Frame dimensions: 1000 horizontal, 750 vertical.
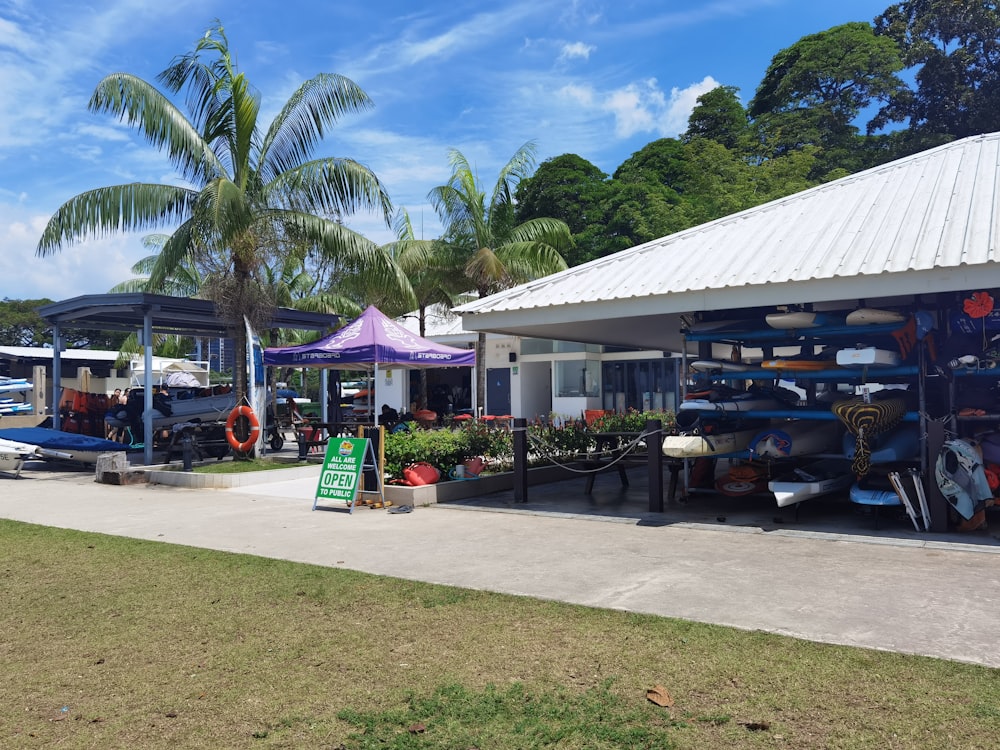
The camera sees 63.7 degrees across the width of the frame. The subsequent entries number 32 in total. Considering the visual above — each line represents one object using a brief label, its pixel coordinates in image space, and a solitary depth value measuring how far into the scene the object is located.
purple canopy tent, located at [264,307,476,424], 15.76
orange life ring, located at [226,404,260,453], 15.71
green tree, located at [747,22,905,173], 37.19
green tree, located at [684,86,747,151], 40.22
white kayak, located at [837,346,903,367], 9.17
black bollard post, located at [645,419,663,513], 10.10
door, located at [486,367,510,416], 31.12
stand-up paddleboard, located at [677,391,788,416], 10.42
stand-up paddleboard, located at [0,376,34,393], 30.86
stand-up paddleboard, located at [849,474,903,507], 8.56
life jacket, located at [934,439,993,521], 8.20
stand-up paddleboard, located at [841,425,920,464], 9.21
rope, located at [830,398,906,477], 9.01
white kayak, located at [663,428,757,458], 9.95
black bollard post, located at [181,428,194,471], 14.80
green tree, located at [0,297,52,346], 61.62
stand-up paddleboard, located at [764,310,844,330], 10.00
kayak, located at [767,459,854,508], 9.10
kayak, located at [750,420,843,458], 10.10
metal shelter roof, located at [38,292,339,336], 16.45
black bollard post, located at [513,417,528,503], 11.25
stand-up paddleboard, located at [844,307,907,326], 9.48
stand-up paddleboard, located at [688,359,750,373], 10.73
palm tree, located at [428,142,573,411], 21.81
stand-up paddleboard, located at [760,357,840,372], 10.03
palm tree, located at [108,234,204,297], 27.77
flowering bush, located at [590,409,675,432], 14.36
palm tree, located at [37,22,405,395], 15.15
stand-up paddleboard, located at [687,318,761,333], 10.72
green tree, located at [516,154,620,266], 34.47
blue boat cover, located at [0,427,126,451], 16.56
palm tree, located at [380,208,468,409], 23.03
